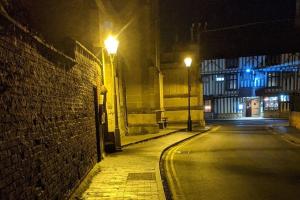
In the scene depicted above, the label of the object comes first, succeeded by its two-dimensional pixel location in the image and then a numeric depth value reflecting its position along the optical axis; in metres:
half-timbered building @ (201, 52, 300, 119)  36.16
